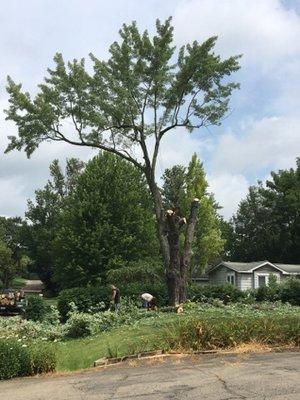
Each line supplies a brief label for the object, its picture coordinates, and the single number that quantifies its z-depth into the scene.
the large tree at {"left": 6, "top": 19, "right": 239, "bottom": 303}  30.52
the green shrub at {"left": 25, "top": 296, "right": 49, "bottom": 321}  24.47
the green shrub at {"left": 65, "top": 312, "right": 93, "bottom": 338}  18.22
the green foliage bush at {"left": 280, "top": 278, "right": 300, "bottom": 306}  30.90
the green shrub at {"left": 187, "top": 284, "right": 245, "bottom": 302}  29.95
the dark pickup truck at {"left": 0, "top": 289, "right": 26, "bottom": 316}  33.12
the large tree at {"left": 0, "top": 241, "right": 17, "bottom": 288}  73.25
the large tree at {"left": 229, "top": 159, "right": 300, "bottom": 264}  69.38
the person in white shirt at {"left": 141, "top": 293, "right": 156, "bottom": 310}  25.19
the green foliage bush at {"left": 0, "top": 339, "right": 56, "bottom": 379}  11.02
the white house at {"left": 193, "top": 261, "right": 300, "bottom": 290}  50.38
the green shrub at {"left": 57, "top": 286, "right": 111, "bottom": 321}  27.89
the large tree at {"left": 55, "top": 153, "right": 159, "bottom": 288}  43.59
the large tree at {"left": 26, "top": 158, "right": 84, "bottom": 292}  75.31
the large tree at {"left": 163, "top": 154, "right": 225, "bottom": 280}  47.97
